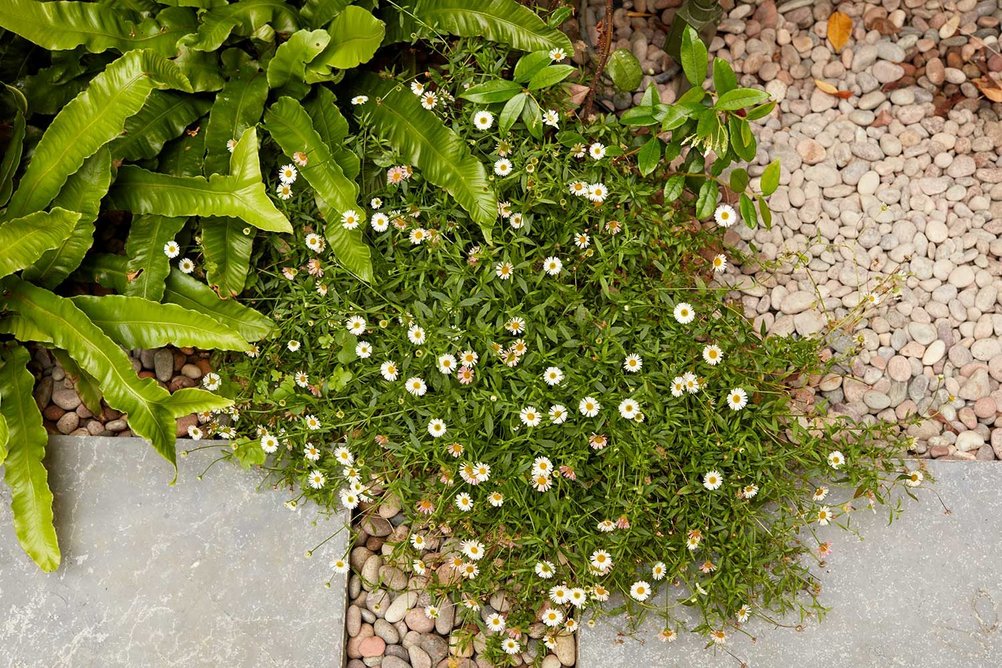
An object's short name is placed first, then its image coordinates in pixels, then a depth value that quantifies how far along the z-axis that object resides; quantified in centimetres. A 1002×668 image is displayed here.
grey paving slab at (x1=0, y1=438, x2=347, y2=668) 221
